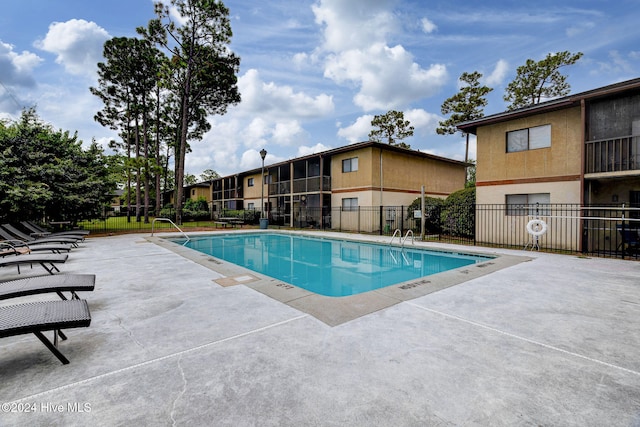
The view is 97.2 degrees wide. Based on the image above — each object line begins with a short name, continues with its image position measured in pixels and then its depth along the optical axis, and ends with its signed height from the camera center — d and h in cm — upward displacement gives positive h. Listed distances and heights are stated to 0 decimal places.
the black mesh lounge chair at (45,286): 345 -98
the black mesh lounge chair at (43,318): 240 -99
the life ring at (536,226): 1009 -57
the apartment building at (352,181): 1952 +241
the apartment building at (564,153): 974 +229
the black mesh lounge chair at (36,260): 539 -98
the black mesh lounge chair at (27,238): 916 -91
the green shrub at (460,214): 1446 -14
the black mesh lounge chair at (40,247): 734 -98
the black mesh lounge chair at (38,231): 1104 -79
